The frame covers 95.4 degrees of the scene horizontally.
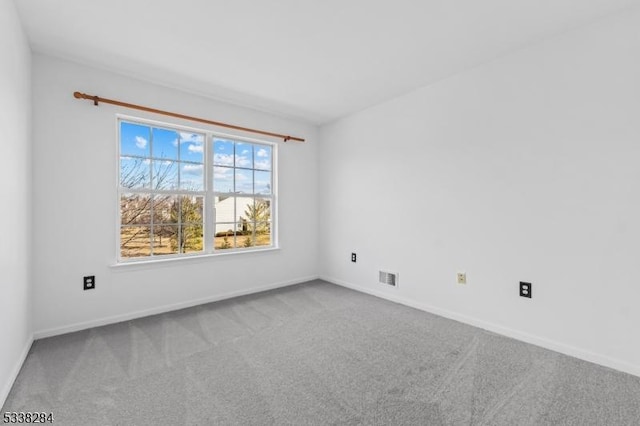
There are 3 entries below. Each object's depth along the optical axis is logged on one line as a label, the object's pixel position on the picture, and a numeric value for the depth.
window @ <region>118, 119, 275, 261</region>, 3.16
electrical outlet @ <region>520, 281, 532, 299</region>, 2.50
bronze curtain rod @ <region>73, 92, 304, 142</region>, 2.75
